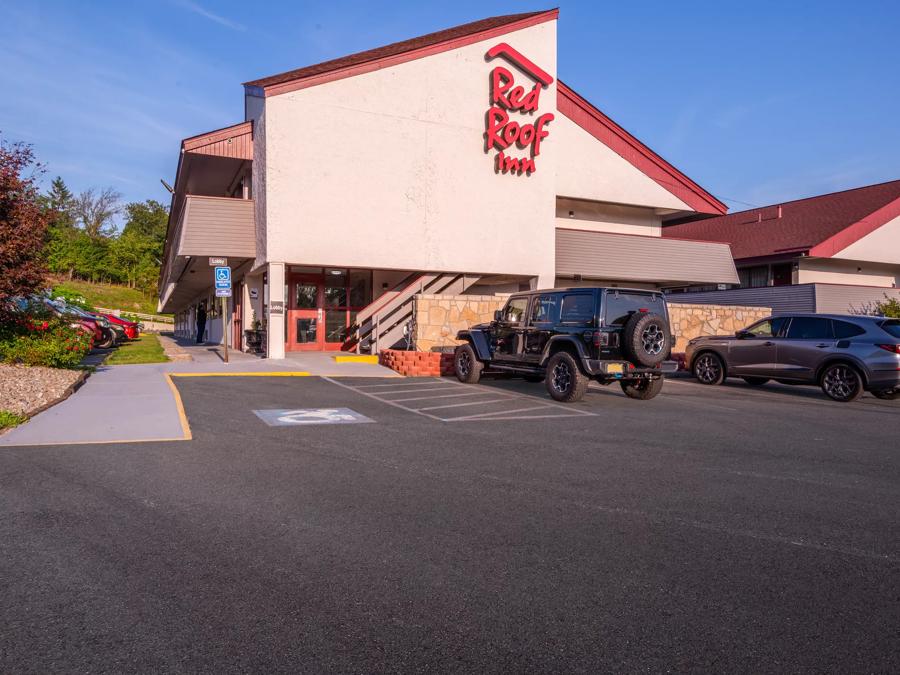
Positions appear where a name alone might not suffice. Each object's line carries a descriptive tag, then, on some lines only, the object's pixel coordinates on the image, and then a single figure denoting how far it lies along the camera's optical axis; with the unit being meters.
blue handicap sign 17.03
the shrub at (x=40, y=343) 12.98
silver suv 12.10
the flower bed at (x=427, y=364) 16.23
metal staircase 21.11
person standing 32.66
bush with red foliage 11.45
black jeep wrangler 11.00
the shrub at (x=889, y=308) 23.98
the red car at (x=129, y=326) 26.64
